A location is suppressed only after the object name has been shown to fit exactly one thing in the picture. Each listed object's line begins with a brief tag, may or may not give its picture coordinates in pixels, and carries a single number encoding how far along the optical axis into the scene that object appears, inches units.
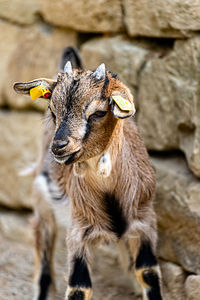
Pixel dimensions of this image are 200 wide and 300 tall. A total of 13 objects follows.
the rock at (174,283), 359.6
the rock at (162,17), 329.7
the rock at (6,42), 470.9
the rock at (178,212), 344.2
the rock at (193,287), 338.3
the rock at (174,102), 335.9
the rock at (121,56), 375.2
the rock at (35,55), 444.5
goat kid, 275.4
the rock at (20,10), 455.2
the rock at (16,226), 490.6
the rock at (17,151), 475.1
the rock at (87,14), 386.6
